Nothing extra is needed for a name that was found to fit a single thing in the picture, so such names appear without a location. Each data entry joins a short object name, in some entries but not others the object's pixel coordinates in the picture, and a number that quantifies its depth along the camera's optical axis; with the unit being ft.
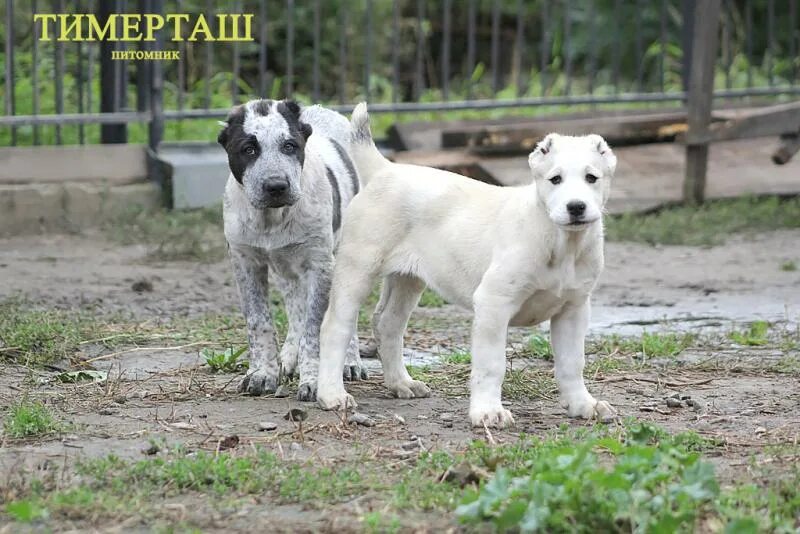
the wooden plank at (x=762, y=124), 71.61
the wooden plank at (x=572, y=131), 76.23
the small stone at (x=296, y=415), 34.60
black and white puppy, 38.37
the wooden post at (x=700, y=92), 75.20
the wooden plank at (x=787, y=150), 71.51
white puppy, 33.35
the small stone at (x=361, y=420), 34.01
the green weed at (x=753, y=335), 45.98
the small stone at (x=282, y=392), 38.45
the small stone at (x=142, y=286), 54.13
